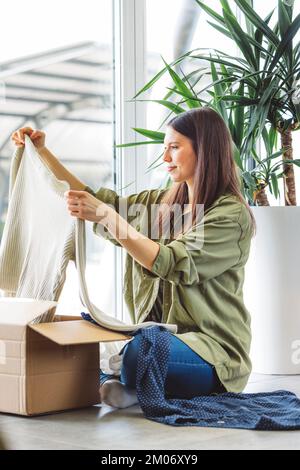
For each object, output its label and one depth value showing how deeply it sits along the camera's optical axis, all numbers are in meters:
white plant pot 3.43
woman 2.47
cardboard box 2.35
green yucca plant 3.35
